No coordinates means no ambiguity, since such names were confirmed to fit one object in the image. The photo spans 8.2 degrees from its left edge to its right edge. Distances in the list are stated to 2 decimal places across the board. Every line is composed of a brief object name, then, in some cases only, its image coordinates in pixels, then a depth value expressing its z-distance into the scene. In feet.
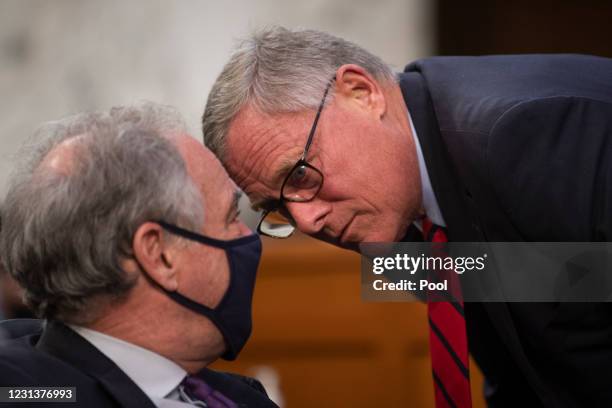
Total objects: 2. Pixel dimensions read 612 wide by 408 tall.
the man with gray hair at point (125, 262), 14.23
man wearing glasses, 14.76
